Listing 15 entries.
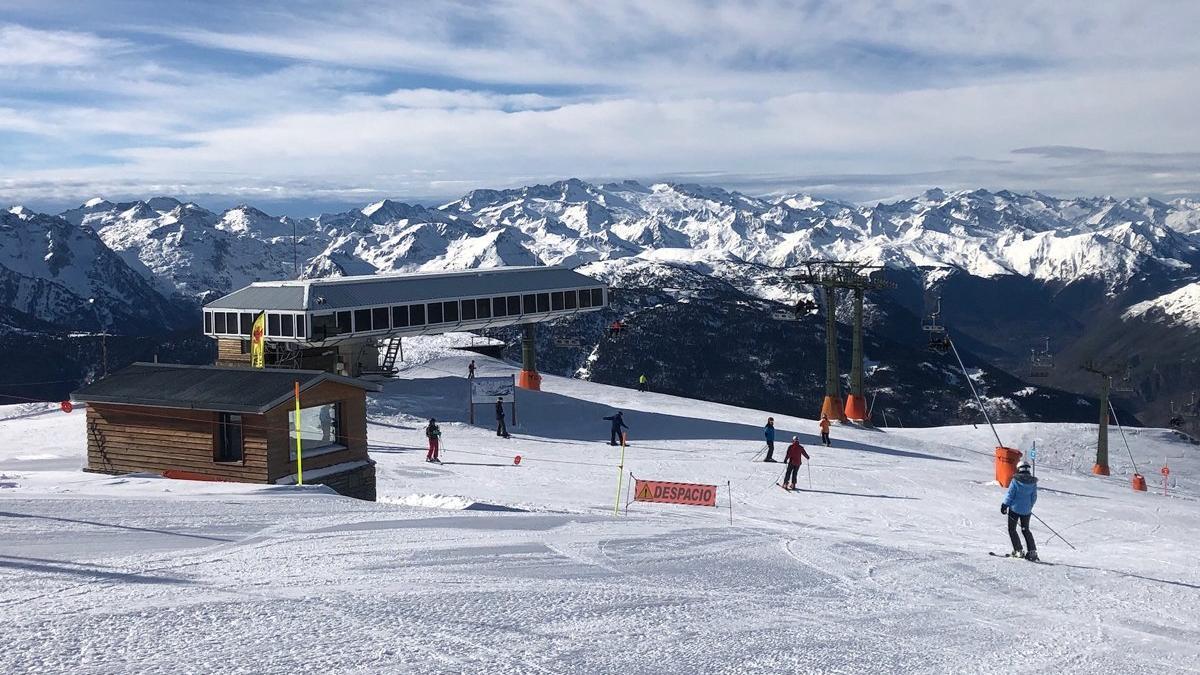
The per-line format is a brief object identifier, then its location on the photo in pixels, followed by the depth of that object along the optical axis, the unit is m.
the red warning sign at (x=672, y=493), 23.72
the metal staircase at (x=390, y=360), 48.97
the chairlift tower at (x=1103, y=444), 54.25
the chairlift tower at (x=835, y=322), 53.31
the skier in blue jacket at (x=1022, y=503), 15.91
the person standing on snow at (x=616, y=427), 36.67
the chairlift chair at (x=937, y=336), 47.12
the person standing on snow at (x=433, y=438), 31.18
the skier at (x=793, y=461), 27.66
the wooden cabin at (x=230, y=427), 23.95
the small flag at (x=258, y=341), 31.77
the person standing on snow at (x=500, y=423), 38.56
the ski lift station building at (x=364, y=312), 44.50
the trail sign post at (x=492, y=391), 40.25
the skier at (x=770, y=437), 32.51
